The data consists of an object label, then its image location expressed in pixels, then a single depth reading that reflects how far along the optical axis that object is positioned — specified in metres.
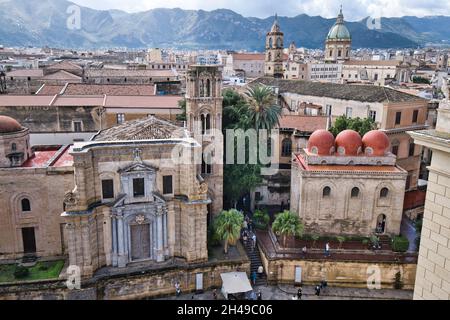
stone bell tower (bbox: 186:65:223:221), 34.75
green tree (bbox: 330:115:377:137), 42.56
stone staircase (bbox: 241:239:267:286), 33.03
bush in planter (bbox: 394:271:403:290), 32.31
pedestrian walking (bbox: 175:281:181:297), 31.05
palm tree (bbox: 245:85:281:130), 40.31
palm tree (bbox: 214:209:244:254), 32.22
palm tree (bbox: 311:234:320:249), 34.99
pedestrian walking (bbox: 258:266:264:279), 33.06
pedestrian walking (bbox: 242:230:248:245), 36.31
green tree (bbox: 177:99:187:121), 42.66
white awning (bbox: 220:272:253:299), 29.95
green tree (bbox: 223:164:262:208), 39.50
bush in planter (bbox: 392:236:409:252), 32.81
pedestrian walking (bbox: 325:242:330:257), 32.87
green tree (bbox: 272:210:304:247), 32.84
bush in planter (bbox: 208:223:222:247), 34.25
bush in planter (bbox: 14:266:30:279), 29.63
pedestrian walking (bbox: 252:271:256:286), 32.75
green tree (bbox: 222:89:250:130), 40.06
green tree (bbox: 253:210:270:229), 38.22
